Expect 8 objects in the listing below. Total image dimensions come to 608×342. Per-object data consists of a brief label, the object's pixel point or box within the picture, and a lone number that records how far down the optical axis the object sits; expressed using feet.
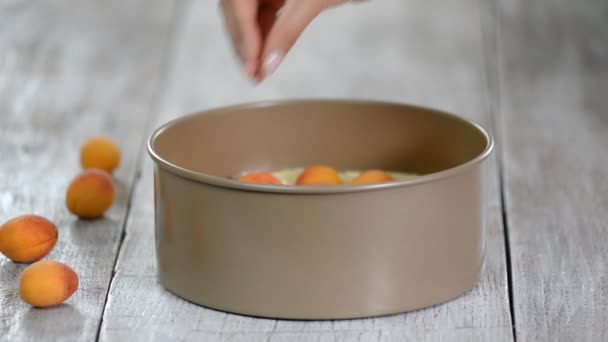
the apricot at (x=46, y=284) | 3.87
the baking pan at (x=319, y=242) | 3.71
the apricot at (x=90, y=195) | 4.42
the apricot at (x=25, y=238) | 4.10
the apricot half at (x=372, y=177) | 4.20
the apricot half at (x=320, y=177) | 4.23
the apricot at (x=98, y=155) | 4.82
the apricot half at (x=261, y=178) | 4.13
